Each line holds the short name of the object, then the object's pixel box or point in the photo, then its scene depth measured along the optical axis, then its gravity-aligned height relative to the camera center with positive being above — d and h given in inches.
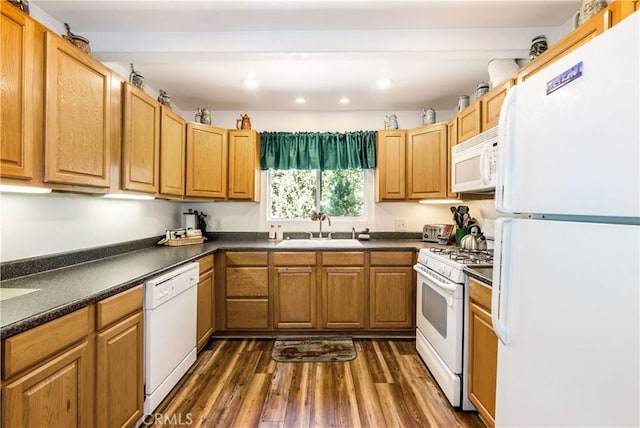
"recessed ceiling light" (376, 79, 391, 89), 112.3 +49.4
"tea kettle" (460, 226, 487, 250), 103.8 -9.2
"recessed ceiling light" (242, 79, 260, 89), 111.7 +48.5
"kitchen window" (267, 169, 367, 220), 148.0 +10.0
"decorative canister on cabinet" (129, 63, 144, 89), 93.5 +40.8
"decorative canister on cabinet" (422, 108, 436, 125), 129.8 +42.0
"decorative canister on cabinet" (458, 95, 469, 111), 112.1 +41.8
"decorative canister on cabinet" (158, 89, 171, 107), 108.3 +40.5
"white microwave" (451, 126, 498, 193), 79.4 +15.6
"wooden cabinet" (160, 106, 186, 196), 102.0 +21.4
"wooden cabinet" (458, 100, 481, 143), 96.8 +31.6
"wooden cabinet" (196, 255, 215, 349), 103.9 -32.3
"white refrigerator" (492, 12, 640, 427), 28.8 -2.6
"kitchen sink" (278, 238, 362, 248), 124.8 -12.8
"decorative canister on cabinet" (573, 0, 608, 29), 58.2 +40.8
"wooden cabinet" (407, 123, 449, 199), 122.7 +22.1
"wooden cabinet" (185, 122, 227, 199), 121.5 +21.2
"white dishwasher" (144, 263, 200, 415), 71.7 -31.5
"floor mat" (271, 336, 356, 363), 104.0 -49.4
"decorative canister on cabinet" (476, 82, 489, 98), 99.4 +41.5
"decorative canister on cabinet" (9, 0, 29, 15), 55.1 +38.1
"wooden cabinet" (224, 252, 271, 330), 120.2 -31.0
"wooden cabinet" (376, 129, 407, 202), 132.8 +22.2
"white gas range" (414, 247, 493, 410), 78.2 -28.7
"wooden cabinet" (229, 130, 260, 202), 131.9 +21.0
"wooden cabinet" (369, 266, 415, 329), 120.0 -32.9
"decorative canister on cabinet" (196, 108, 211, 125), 131.0 +41.4
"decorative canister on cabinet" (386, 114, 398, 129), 135.4 +41.3
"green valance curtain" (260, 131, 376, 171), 140.9 +29.8
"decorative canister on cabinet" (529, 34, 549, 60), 77.4 +43.5
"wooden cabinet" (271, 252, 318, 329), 120.6 -30.5
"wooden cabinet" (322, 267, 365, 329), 121.0 -33.1
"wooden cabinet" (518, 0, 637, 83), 50.5 +34.8
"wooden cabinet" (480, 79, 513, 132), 82.6 +32.5
